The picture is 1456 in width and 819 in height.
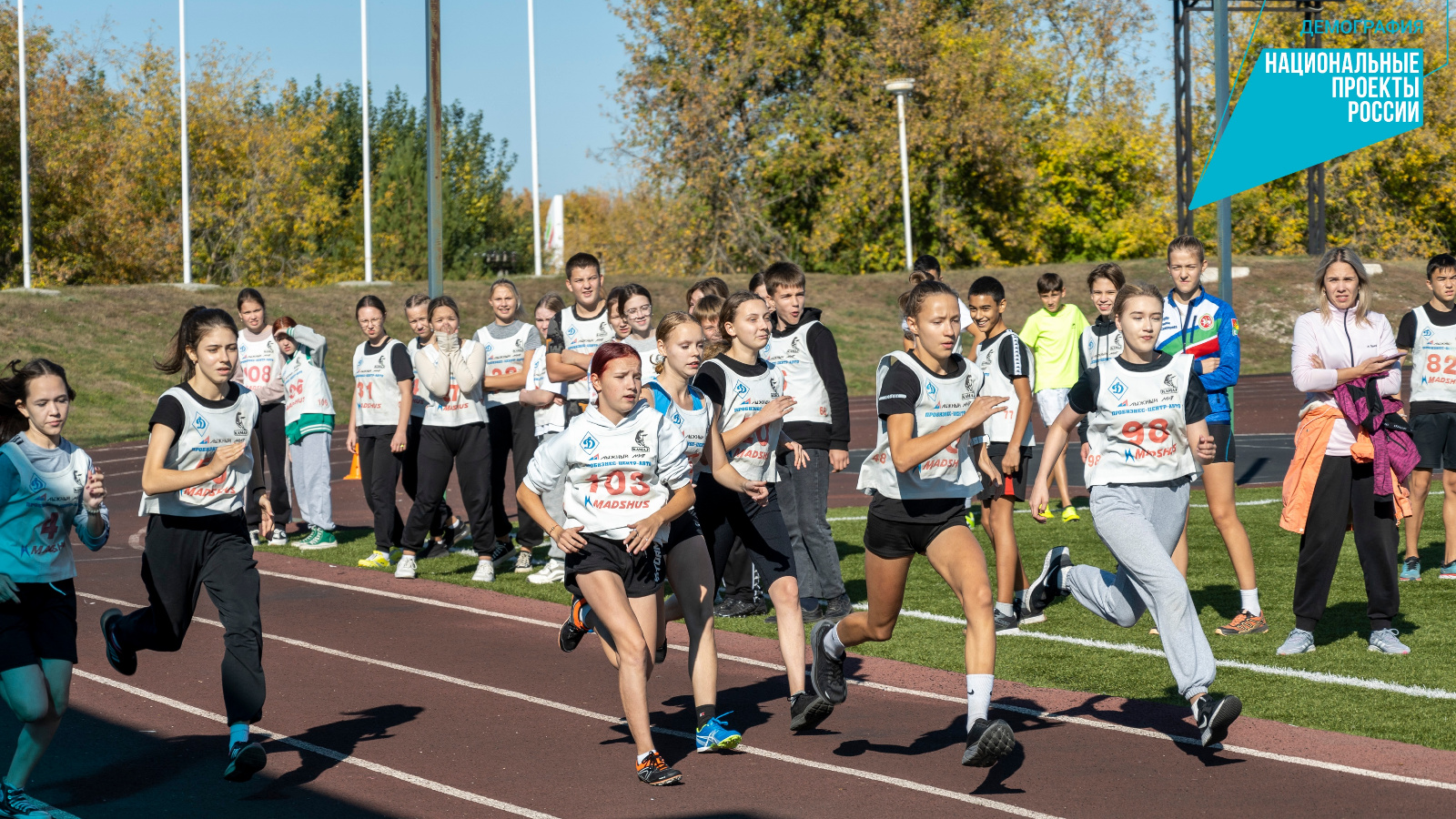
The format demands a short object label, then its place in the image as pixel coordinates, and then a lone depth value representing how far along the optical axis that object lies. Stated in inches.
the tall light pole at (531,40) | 1642.5
